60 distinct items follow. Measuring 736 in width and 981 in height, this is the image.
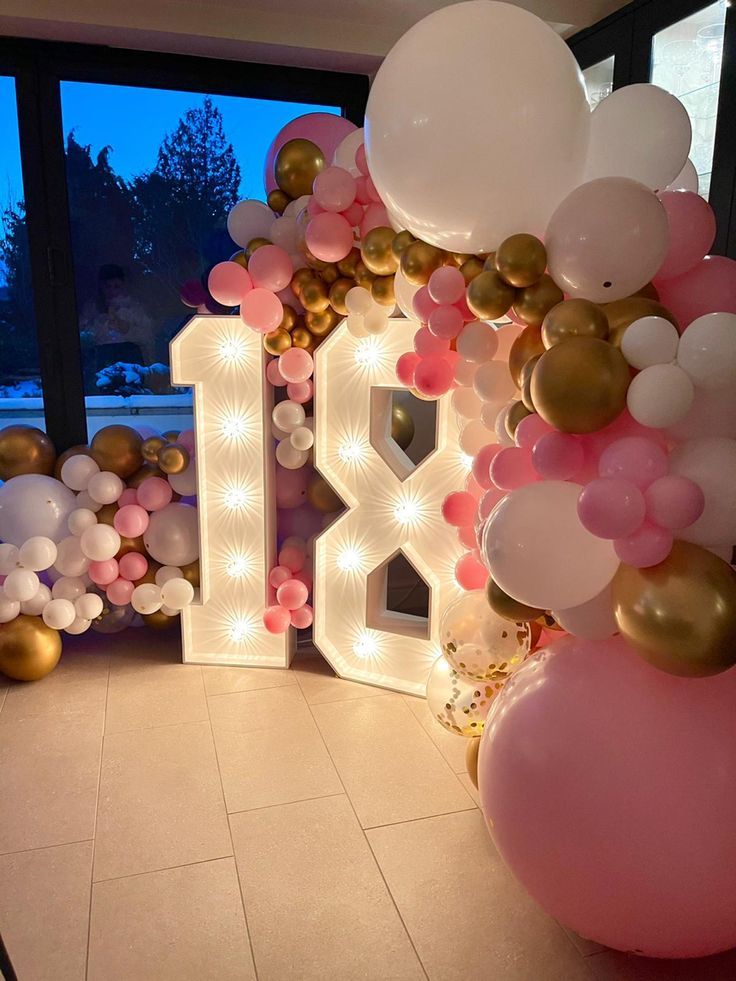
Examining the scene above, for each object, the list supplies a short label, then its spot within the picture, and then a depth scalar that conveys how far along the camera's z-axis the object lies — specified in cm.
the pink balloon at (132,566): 266
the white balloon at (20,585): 250
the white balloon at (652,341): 126
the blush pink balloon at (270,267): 226
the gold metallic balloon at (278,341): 241
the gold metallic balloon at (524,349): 154
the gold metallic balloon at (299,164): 229
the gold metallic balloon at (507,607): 163
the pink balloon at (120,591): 266
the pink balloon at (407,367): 204
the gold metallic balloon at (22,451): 273
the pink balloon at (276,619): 265
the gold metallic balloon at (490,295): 150
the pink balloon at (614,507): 122
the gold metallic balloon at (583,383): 126
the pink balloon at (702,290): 142
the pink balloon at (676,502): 121
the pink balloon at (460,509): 202
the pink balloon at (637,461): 125
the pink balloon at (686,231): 141
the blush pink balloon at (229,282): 229
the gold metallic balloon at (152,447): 270
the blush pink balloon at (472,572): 206
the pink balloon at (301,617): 269
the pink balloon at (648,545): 124
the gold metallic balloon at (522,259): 144
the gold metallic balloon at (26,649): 255
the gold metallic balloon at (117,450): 270
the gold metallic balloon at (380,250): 197
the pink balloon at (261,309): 229
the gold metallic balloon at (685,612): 119
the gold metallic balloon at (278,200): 236
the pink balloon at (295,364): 242
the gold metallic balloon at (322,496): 280
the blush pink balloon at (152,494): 267
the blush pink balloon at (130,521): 263
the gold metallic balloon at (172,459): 265
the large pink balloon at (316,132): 251
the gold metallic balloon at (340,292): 224
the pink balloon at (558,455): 135
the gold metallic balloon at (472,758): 192
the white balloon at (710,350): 121
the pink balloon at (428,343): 187
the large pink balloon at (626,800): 130
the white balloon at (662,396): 123
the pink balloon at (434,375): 191
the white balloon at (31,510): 262
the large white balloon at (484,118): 143
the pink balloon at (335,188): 203
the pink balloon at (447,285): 168
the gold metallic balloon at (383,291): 206
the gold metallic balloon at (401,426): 291
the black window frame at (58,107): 270
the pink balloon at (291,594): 265
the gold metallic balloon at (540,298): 147
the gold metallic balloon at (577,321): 134
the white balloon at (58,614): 257
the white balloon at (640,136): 147
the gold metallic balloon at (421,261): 176
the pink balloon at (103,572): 262
